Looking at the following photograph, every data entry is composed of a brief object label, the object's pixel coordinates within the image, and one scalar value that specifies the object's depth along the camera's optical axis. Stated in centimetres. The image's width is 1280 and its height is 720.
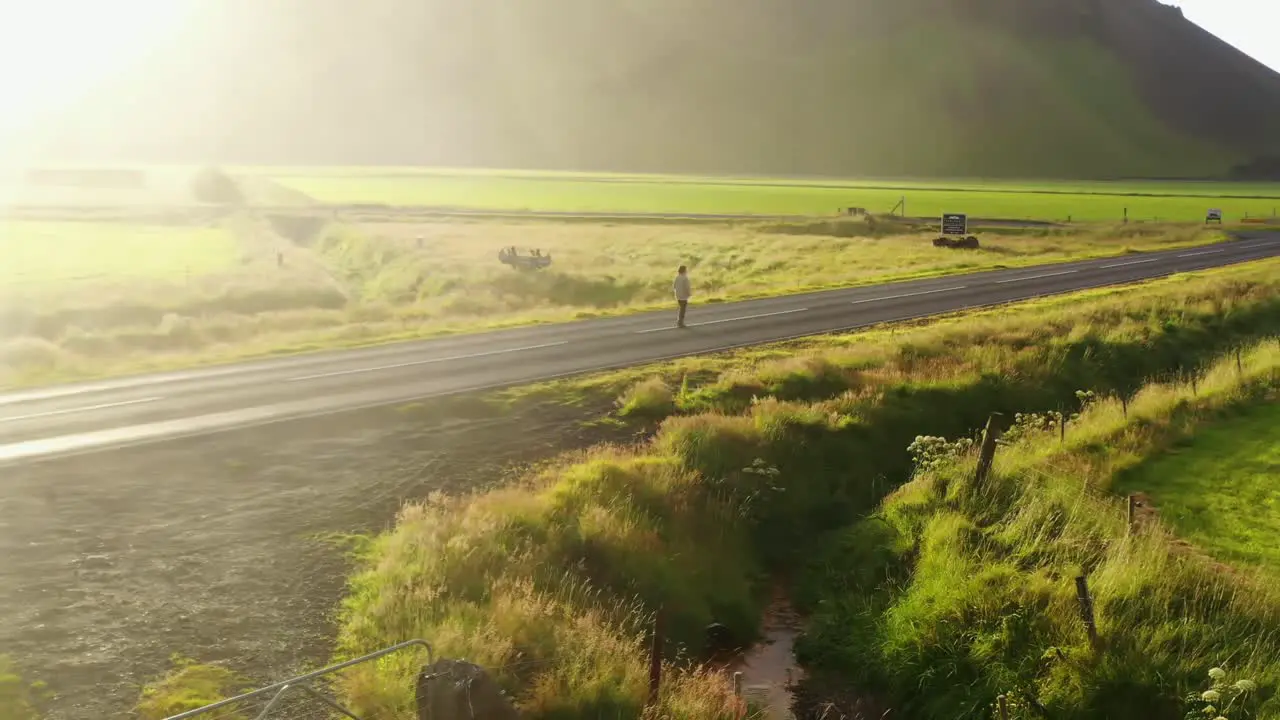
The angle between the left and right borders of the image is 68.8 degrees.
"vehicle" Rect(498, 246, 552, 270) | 5509
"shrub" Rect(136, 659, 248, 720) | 861
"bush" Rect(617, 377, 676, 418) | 1925
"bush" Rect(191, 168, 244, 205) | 12769
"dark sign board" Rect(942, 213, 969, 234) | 6575
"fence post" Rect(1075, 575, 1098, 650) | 1075
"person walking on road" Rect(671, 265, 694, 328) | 2816
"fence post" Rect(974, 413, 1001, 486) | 1506
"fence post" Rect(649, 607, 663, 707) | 1008
